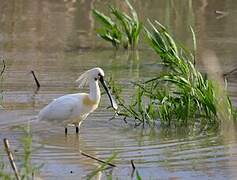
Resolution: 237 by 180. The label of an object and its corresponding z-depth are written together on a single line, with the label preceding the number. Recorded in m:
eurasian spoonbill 17.52
